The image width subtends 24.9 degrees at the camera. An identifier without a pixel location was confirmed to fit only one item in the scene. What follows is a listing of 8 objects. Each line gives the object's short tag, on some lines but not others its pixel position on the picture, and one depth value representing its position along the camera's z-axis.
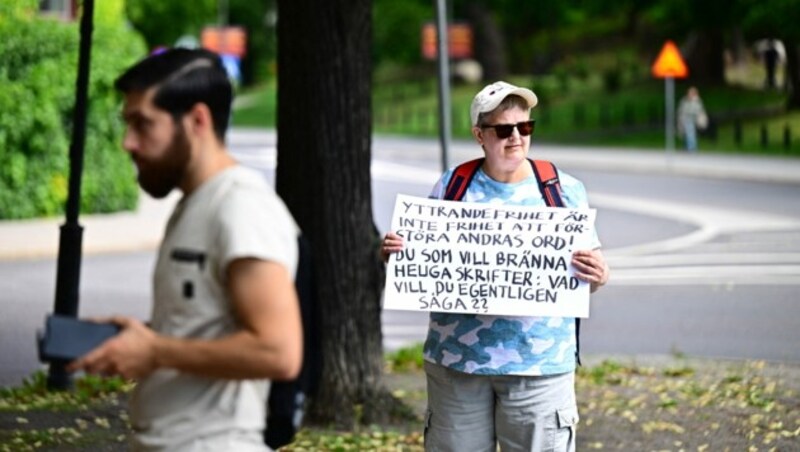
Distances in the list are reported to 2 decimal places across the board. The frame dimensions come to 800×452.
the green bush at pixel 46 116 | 23.45
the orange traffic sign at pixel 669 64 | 38.19
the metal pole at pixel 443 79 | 13.79
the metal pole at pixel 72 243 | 10.50
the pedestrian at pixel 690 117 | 44.81
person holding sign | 5.55
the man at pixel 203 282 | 3.55
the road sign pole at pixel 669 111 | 37.31
